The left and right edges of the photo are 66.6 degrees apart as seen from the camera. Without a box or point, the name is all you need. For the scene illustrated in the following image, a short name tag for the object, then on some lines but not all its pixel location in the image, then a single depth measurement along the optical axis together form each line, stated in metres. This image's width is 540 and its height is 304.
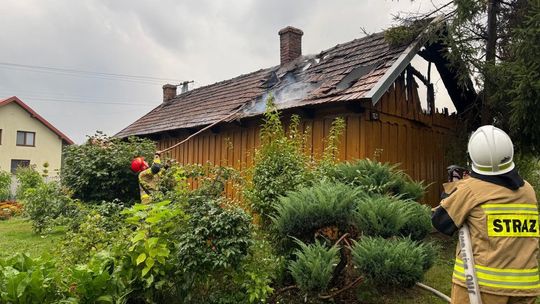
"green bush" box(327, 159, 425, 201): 5.68
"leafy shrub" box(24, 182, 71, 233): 9.66
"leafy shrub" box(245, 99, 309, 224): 5.59
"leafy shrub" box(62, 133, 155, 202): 9.77
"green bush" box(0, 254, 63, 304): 3.81
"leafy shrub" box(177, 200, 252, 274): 4.04
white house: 32.53
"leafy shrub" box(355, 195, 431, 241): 4.55
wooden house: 8.38
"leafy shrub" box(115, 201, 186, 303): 4.09
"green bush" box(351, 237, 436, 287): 4.15
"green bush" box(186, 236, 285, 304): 4.19
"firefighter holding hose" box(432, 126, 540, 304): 2.75
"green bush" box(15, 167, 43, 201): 15.88
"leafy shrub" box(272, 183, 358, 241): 4.65
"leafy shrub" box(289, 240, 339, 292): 4.30
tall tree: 6.60
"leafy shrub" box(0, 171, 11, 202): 19.00
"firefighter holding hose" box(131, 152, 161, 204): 8.06
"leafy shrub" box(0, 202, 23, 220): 15.41
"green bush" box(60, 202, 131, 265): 4.76
